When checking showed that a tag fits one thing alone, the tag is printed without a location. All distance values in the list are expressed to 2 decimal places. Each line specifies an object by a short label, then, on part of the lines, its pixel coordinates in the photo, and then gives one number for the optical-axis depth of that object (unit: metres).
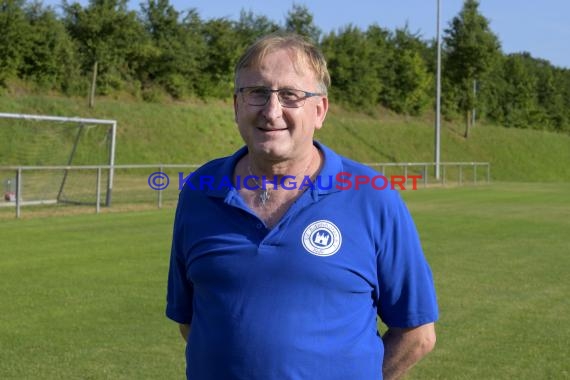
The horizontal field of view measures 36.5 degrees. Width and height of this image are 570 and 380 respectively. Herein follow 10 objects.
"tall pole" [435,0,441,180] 36.44
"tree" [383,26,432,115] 52.94
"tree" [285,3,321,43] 44.91
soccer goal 19.64
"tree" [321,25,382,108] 50.84
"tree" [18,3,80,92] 34.41
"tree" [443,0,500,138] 46.00
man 2.60
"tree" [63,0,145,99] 33.09
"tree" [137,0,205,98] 41.00
